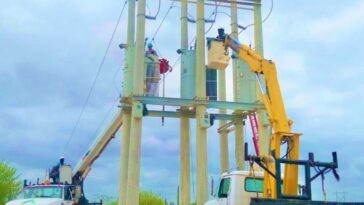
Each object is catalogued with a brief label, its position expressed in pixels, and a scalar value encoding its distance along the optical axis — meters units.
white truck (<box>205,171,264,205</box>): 16.22
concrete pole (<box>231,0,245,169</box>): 33.16
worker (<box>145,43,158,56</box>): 31.67
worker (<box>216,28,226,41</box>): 23.07
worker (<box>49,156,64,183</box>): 30.45
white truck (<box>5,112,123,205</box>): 22.09
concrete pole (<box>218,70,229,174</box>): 33.88
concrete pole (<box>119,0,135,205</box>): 30.84
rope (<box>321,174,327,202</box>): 15.02
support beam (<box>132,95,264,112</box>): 29.30
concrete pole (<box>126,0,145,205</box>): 28.23
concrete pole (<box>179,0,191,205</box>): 31.56
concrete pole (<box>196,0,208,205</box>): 29.12
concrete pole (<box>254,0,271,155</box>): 29.62
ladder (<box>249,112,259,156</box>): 31.65
